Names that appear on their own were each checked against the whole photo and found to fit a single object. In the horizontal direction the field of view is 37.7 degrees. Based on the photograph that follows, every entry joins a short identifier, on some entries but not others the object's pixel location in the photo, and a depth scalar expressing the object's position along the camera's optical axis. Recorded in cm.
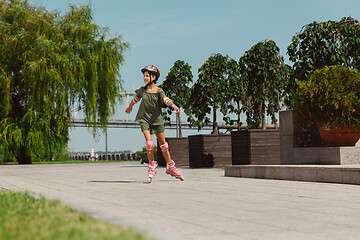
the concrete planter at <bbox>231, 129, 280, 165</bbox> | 1673
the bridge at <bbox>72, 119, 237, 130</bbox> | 10906
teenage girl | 1092
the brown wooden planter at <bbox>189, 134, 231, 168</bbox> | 1920
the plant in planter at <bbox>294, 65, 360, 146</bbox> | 1167
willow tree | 2605
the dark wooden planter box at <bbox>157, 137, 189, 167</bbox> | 2214
